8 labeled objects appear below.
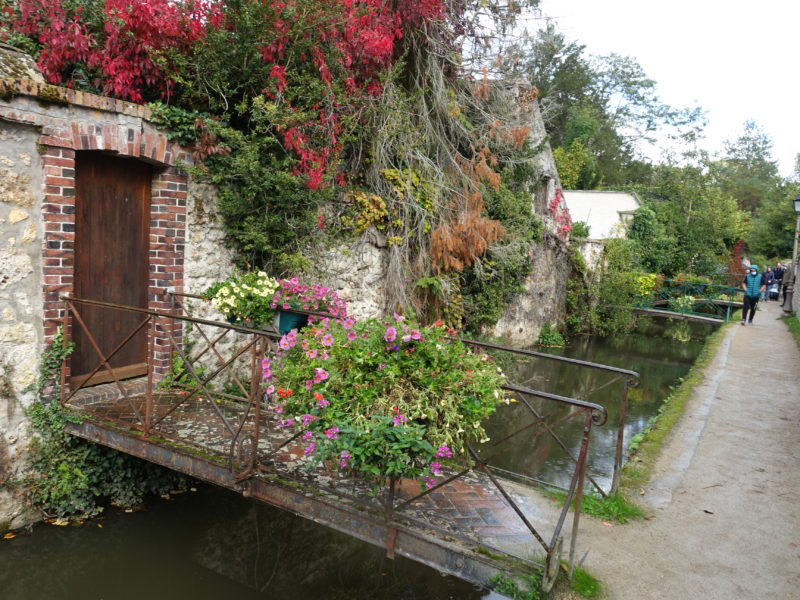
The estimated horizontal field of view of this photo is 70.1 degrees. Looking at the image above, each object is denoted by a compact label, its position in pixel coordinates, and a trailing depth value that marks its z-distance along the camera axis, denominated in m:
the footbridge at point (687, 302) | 16.36
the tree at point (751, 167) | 43.09
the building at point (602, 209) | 21.36
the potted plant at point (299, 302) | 5.03
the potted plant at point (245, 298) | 4.85
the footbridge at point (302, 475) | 3.21
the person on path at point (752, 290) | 13.94
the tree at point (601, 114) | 26.39
